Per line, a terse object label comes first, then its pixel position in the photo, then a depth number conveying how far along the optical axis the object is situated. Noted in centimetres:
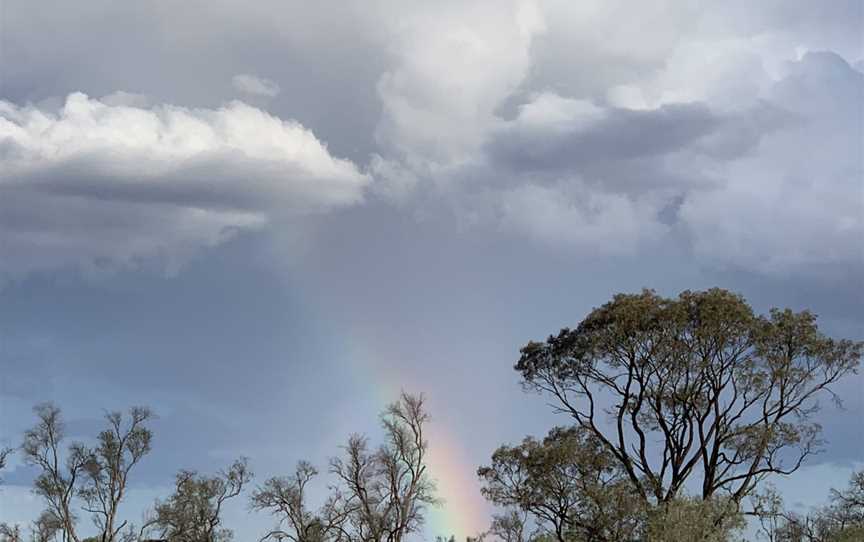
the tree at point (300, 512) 6944
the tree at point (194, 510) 7406
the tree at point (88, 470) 7294
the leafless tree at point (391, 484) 6769
